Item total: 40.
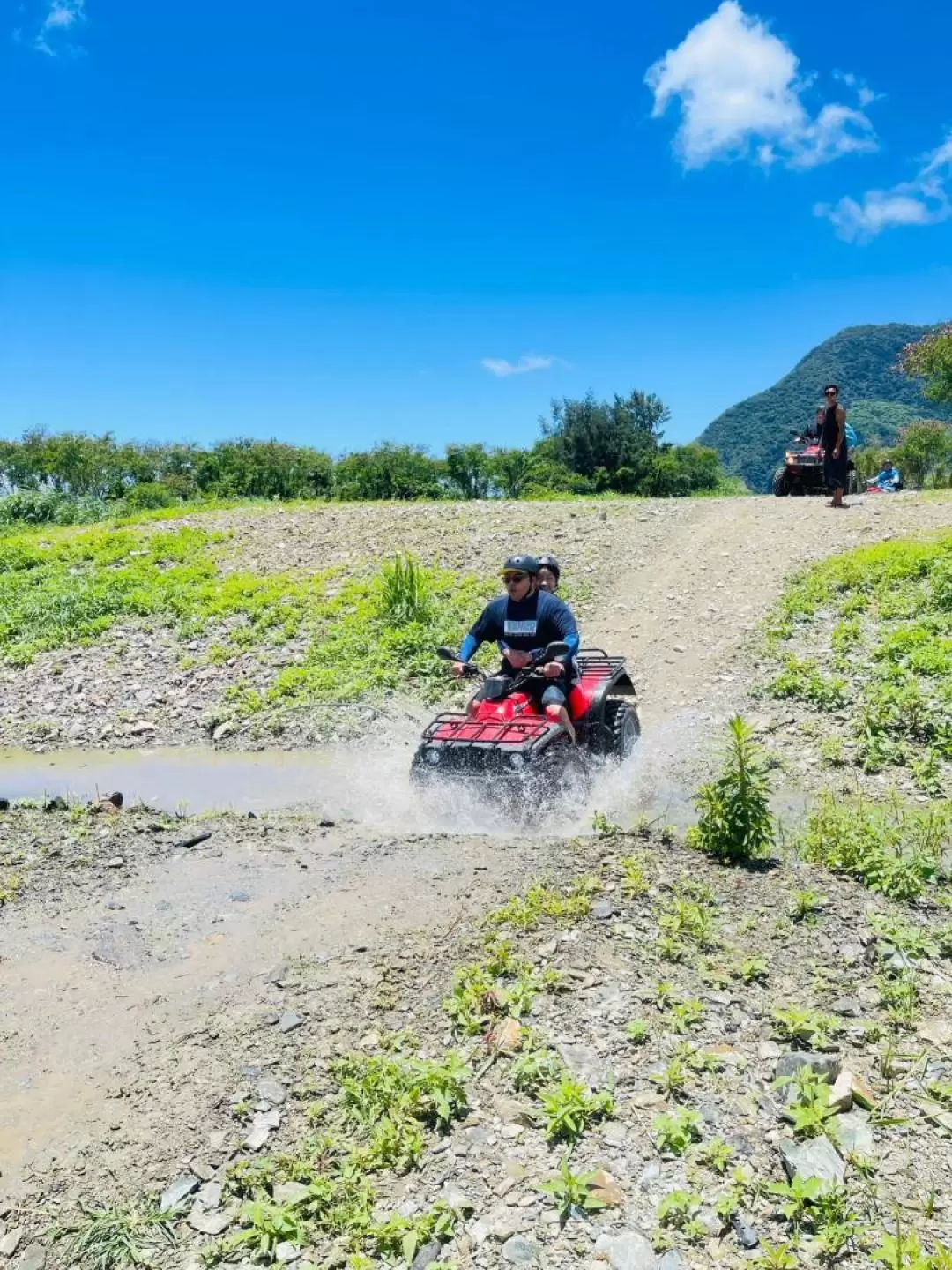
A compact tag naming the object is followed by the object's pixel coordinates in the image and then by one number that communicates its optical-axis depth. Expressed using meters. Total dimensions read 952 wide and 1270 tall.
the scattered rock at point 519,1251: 3.25
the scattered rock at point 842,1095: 3.79
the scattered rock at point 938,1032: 4.25
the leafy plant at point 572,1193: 3.40
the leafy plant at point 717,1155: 3.52
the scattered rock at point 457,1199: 3.46
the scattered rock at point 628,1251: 3.19
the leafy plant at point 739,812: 6.27
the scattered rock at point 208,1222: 3.49
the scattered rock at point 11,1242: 3.52
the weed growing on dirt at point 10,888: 6.53
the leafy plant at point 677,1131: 3.63
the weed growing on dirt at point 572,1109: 3.75
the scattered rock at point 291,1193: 3.56
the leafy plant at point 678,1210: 3.33
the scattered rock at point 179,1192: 3.63
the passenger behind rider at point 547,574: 9.20
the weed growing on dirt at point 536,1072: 4.05
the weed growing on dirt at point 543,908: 5.37
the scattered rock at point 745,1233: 3.22
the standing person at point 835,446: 17.38
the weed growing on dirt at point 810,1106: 3.67
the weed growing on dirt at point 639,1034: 4.28
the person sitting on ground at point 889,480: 24.19
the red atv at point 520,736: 7.42
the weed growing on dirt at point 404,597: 14.63
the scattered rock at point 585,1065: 4.07
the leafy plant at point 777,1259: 3.08
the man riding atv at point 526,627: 8.39
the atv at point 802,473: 21.91
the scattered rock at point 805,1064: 3.97
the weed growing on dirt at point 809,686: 10.61
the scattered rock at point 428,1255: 3.25
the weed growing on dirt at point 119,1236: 3.42
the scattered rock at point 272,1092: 4.14
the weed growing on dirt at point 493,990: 4.51
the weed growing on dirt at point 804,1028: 4.22
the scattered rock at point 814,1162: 3.45
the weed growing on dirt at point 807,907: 5.42
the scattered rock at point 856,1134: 3.57
